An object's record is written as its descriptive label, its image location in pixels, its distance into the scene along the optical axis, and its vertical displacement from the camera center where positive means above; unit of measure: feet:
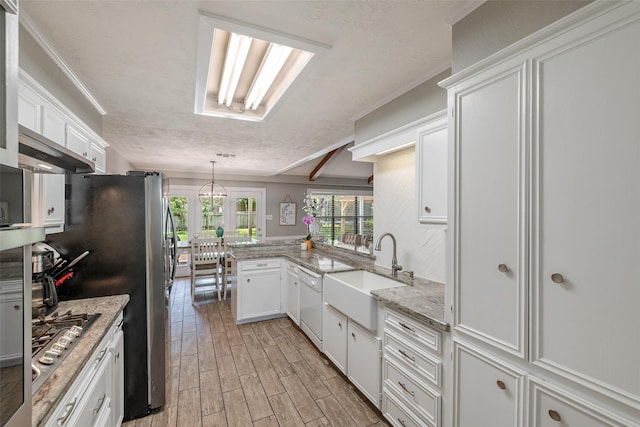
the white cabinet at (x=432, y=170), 5.62 +0.94
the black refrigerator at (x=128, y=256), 6.04 -0.99
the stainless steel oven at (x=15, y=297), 1.70 -0.56
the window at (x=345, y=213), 25.23 +0.09
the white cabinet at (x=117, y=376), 5.39 -3.40
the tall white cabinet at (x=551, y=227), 2.77 -0.16
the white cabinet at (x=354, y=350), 6.44 -3.67
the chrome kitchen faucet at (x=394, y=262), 8.04 -1.47
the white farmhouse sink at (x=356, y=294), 6.30 -2.14
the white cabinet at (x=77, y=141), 6.54 +1.87
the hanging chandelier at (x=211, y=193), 21.35 +1.66
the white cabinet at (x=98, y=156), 8.33 +1.84
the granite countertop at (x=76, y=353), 2.83 -1.97
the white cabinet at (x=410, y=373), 4.91 -3.14
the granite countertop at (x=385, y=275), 5.19 -1.82
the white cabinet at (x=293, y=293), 10.99 -3.34
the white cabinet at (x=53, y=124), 5.38 +1.86
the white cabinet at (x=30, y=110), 4.57 +1.82
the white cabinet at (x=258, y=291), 11.46 -3.32
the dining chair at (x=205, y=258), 14.79 -2.47
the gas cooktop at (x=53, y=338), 3.36 -1.89
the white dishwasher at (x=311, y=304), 9.18 -3.25
